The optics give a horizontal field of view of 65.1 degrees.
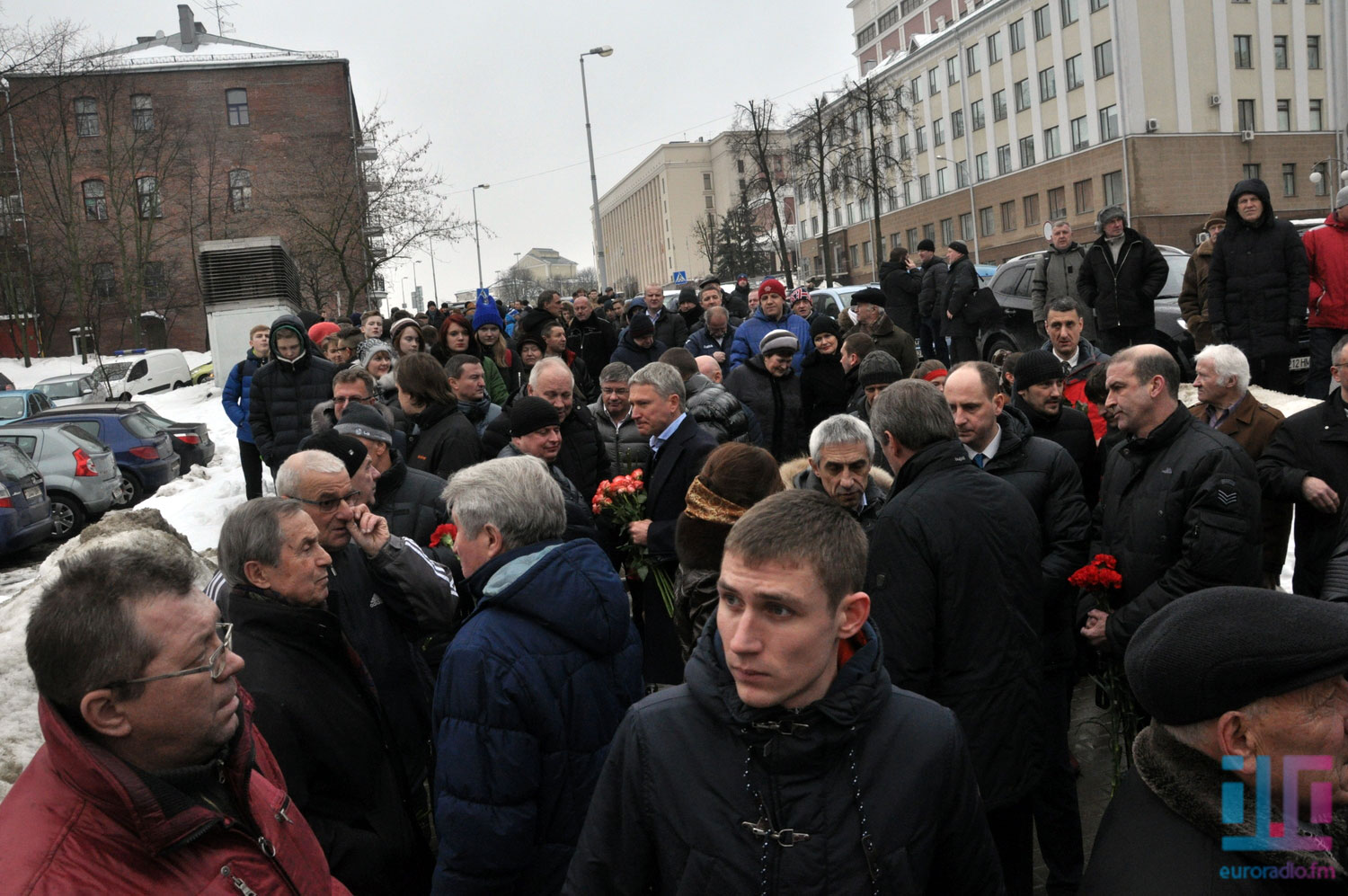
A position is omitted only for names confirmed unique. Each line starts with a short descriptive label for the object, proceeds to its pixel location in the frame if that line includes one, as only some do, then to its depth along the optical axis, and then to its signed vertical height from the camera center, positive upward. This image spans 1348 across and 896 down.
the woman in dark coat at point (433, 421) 7.01 -0.41
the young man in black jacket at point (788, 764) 2.17 -0.92
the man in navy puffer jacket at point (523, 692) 3.02 -1.01
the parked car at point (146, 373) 35.40 +0.57
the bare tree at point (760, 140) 41.47 +7.62
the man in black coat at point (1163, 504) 4.28 -0.91
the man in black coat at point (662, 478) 5.37 -0.75
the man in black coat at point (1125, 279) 10.67 +0.14
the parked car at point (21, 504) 14.08 -1.39
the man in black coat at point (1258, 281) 8.72 -0.01
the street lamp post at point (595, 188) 34.15 +5.24
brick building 47.53 +10.40
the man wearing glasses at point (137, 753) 2.05 -0.75
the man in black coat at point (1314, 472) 5.10 -0.95
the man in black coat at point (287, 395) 9.45 -0.17
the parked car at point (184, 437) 19.44 -0.96
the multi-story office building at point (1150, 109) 49.97 +8.93
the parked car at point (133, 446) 18.22 -0.96
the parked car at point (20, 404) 22.77 -0.05
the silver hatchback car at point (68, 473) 16.34 -1.17
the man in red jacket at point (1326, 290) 8.55 -0.14
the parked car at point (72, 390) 30.53 +0.21
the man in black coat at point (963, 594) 3.70 -1.00
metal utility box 24.55 +2.06
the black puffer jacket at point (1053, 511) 4.85 -0.99
